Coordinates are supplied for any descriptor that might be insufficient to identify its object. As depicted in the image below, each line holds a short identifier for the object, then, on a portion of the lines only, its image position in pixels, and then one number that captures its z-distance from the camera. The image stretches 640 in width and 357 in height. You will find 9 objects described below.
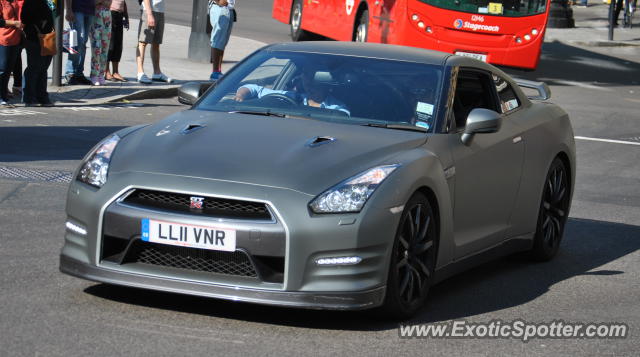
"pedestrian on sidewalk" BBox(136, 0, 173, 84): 18.41
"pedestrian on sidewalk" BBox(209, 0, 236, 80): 19.70
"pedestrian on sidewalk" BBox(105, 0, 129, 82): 18.23
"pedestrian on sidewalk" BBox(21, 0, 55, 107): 15.26
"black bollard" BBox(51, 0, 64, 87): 16.50
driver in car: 7.34
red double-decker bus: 23.14
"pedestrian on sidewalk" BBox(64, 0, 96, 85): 17.16
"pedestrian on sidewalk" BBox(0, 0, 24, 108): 14.94
